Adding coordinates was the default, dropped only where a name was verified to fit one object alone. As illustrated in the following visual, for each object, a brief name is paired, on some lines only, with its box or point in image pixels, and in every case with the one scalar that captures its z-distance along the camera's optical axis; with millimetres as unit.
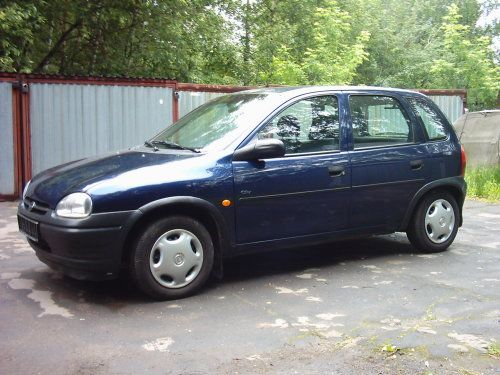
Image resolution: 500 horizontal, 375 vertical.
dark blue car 4387
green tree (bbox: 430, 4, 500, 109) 23297
